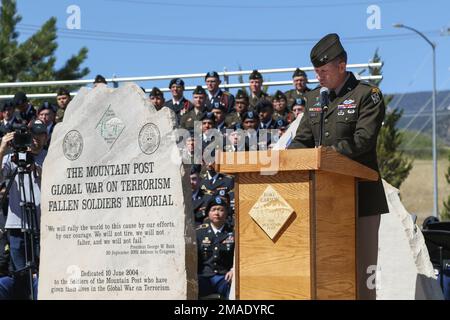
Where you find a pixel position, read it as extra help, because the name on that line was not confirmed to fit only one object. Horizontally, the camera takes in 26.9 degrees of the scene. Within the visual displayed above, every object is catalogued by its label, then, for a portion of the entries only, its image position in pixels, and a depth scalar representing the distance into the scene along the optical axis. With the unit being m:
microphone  5.60
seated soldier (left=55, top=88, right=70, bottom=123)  13.74
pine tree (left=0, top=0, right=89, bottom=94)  29.66
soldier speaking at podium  5.66
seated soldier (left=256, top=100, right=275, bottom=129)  12.06
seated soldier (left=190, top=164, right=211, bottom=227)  10.36
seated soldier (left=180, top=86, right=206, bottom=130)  12.59
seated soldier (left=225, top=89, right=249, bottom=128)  12.23
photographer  8.55
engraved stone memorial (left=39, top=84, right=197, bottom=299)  7.18
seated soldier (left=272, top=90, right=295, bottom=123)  12.30
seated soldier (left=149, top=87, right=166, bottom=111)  13.11
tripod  8.36
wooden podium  5.10
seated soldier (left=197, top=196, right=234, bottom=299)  9.23
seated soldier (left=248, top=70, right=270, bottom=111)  12.83
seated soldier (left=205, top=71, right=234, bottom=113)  12.83
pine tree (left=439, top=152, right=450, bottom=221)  30.27
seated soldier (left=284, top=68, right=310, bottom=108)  12.43
